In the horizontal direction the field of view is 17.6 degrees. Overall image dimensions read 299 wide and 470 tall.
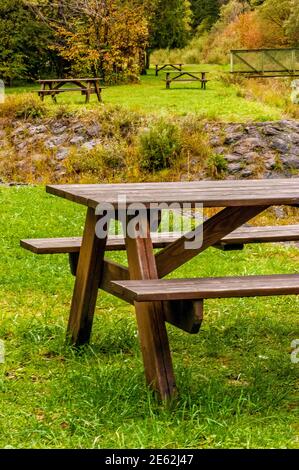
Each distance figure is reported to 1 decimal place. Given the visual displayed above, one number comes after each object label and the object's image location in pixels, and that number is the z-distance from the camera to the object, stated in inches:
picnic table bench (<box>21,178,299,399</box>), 181.5
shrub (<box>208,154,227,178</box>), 722.2
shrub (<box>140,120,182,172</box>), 722.8
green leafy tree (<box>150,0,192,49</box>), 1683.1
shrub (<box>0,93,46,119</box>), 882.8
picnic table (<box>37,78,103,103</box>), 963.3
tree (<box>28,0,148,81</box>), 1238.9
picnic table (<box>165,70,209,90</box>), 1133.1
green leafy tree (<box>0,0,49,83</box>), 1259.2
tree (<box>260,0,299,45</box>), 1609.3
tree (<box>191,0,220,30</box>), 2333.9
